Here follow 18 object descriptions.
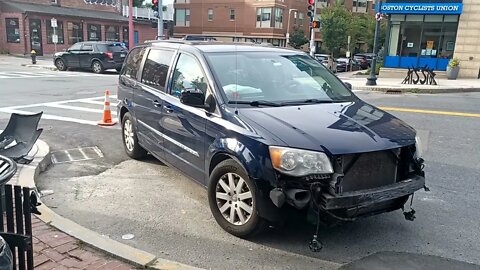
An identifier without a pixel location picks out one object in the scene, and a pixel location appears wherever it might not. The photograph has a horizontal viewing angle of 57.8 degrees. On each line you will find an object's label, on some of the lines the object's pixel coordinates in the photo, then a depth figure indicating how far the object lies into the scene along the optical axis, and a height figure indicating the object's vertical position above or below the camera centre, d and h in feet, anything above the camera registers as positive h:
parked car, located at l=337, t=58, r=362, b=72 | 130.10 -6.42
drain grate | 22.22 -6.42
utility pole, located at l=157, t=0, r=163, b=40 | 75.51 +3.04
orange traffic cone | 31.19 -5.91
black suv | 78.07 -4.31
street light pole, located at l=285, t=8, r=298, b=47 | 170.15 +5.66
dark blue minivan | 11.91 -2.87
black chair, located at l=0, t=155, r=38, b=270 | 9.55 -4.35
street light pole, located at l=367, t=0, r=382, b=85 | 65.39 -1.72
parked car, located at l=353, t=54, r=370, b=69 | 141.73 -5.44
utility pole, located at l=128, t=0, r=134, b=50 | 92.78 +3.78
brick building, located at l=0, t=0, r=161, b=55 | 120.26 +1.81
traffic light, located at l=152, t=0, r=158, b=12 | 75.72 +5.08
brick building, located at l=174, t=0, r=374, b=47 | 174.12 +8.37
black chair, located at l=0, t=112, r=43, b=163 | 18.22 -4.58
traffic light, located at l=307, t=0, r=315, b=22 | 74.83 +5.83
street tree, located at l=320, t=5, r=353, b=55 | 148.66 +5.18
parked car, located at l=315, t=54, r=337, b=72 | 118.94 -5.02
